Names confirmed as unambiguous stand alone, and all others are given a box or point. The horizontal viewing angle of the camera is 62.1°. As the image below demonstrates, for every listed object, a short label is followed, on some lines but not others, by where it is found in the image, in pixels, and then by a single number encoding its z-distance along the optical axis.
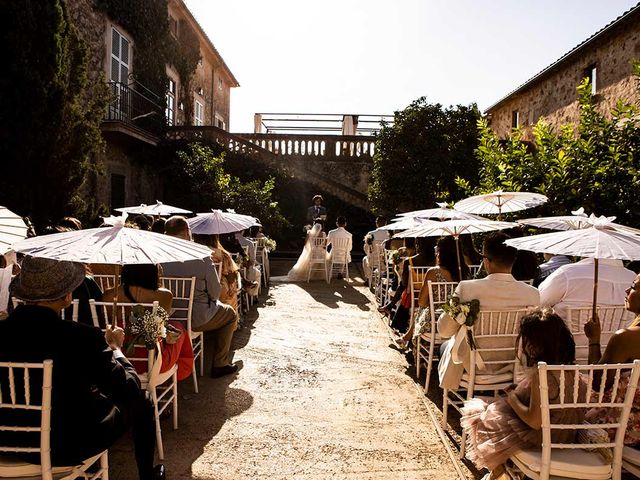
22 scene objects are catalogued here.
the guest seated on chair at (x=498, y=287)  3.65
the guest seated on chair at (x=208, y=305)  5.03
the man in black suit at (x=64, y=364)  2.28
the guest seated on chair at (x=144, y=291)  4.00
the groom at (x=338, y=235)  11.95
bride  11.94
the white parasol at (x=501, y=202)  5.95
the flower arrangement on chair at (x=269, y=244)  11.23
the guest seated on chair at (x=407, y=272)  6.31
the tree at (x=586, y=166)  5.73
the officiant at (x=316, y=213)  14.00
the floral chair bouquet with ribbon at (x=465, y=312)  3.48
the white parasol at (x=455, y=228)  4.87
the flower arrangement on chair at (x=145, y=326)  3.32
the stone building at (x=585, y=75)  12.42
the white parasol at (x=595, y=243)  2.86
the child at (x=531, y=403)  2.52
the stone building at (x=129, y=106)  13.12
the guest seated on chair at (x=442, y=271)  5.13
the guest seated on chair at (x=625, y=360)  2.64
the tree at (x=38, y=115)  8.38
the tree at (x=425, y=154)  13.98
